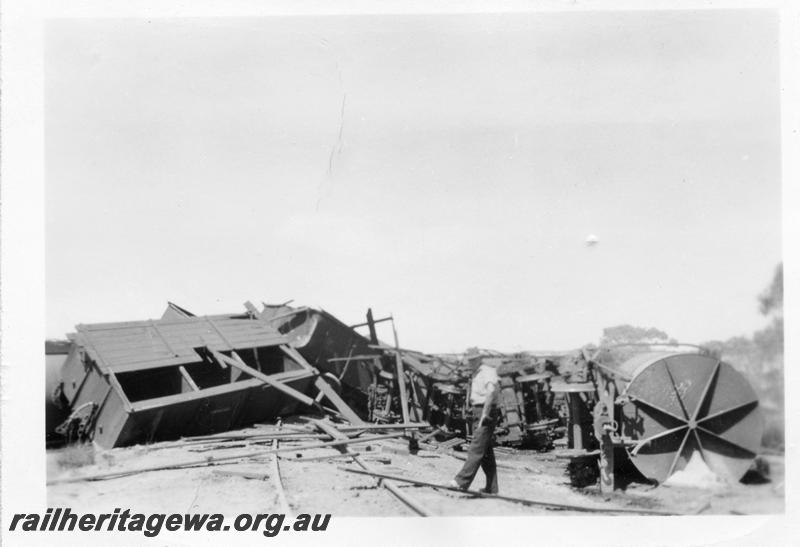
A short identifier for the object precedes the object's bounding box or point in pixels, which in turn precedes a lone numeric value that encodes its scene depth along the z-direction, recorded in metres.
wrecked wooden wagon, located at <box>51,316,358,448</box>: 7.30
